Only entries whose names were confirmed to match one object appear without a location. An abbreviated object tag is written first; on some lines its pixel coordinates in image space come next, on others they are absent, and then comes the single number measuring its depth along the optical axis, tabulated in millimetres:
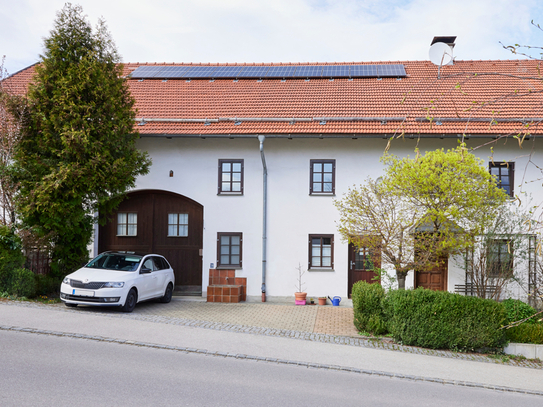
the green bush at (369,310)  10688
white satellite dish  16734
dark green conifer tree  11898
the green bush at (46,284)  12549
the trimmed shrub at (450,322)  9828
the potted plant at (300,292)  14383
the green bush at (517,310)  10837
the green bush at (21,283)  11891
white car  11203
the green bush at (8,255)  11781
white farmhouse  14648
